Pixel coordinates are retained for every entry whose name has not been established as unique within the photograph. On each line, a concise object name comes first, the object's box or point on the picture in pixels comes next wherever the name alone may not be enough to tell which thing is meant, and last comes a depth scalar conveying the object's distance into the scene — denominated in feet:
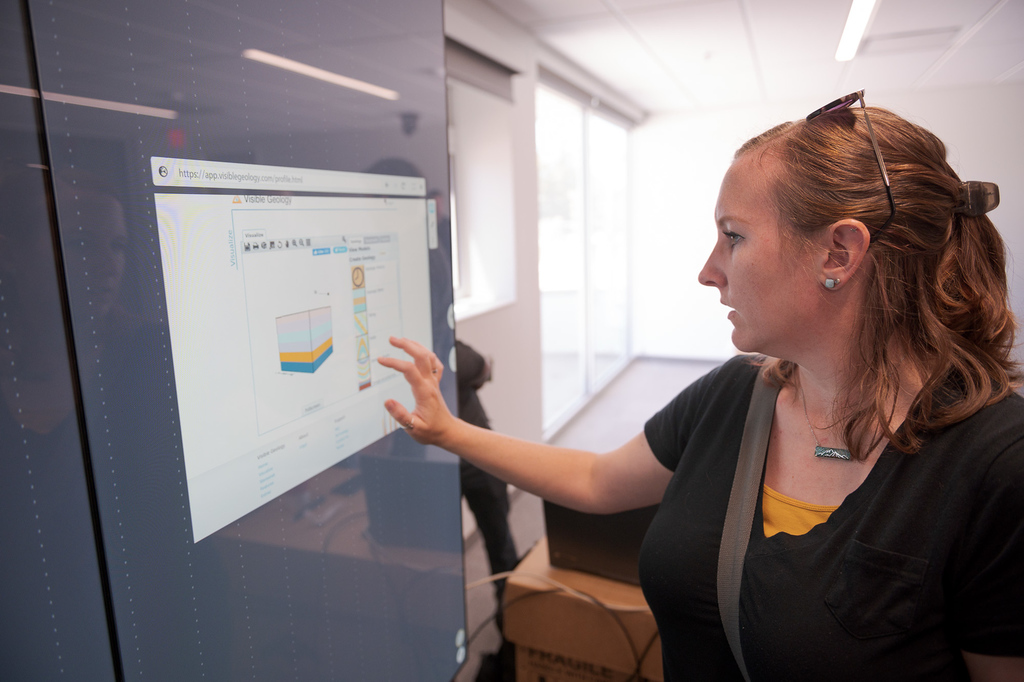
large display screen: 1.89
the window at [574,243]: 15.55
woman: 2.44
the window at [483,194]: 10.28
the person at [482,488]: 6.54
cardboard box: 4.75
